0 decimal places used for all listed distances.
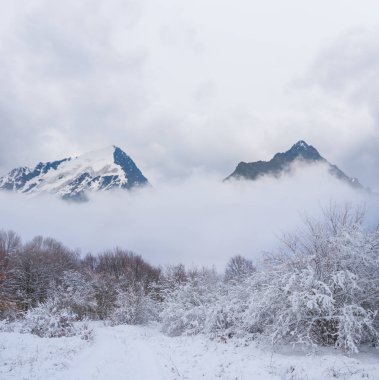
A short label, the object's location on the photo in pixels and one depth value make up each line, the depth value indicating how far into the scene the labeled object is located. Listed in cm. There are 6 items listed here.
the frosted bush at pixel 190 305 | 2614
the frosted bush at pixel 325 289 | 1443
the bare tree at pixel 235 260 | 6591
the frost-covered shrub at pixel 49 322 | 2481
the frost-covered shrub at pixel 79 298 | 3627
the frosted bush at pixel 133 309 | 3534
